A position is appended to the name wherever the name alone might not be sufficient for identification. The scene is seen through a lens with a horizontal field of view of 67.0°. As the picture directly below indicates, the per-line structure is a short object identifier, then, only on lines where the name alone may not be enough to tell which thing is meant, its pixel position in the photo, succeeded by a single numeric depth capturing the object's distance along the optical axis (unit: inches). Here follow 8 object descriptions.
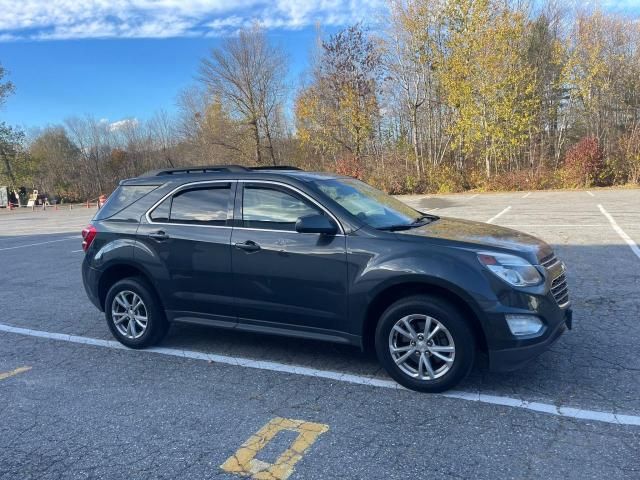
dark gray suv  139.8
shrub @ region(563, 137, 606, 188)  930.7
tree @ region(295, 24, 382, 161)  1180.5
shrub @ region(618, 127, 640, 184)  908.0
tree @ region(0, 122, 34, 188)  1627.7
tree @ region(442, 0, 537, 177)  1008.2
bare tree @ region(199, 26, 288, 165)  1406.3
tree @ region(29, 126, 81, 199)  1979.6
